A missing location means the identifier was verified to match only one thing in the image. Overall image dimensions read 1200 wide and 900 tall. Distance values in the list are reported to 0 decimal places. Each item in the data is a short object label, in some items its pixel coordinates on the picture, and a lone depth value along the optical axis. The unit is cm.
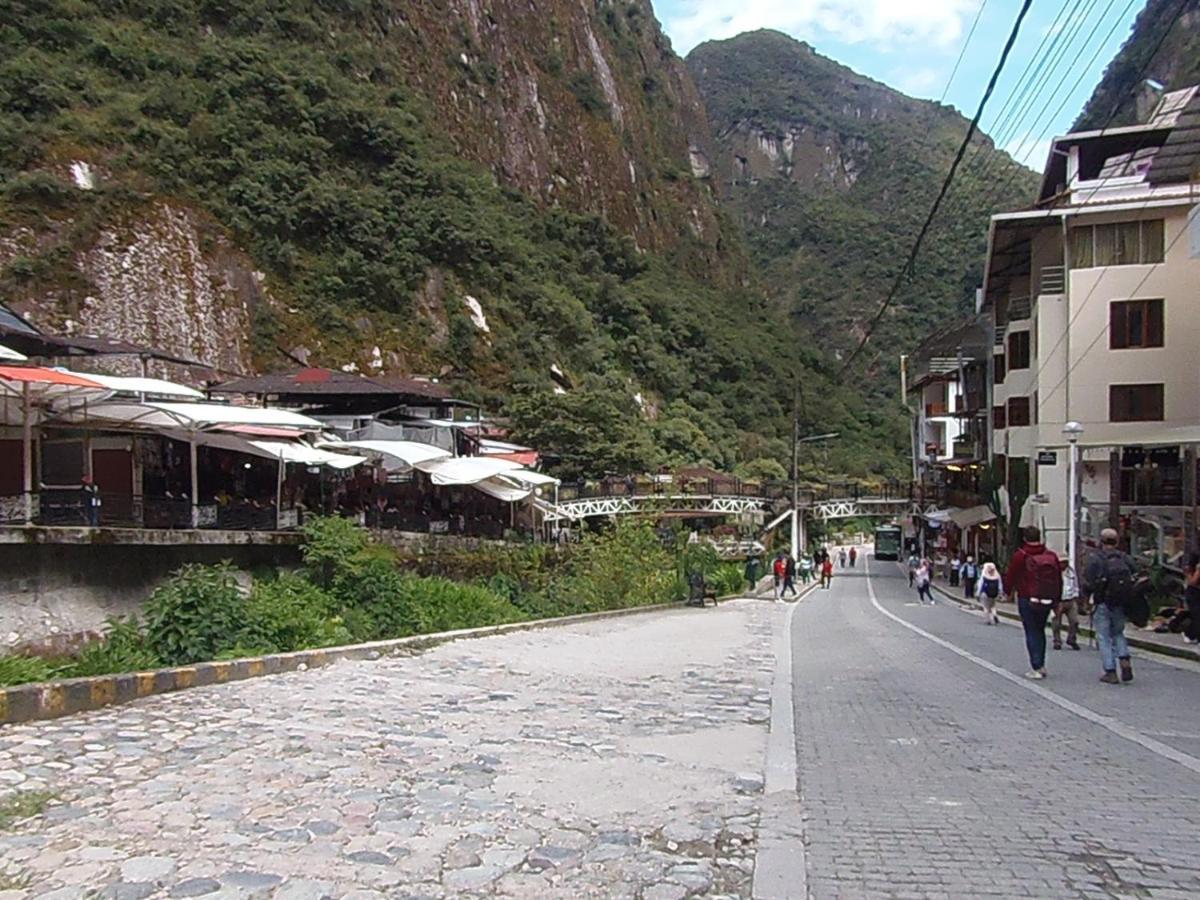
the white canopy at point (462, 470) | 2556
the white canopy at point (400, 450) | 2450
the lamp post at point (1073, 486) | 1862
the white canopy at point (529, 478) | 2872
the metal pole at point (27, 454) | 1370
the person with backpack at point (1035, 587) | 1003
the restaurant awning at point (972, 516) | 4039
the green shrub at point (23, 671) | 824
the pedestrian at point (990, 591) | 2077
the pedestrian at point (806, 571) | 4912
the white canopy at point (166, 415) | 1703
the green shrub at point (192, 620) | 1061
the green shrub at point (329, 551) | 1723
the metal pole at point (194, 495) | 1711
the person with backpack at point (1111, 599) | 952
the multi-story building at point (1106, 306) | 2997
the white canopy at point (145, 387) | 1602
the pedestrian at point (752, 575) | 3752
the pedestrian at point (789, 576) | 3475
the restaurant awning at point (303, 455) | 1998
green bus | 7581
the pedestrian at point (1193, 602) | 1249
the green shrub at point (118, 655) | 937
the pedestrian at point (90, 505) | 1449
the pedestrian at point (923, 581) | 3086
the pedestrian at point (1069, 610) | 1353
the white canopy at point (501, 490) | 2898
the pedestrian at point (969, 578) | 3275
